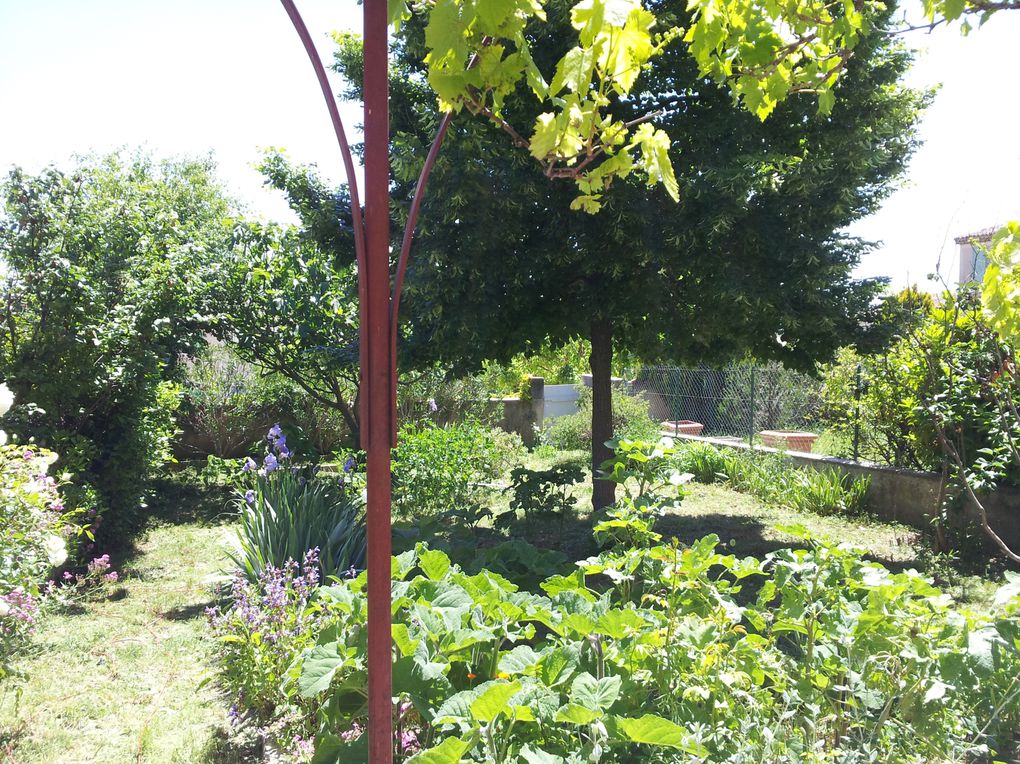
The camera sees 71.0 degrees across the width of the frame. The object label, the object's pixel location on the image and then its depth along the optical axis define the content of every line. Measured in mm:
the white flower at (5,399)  3107
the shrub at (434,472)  7473
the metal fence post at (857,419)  8036
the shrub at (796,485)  7651
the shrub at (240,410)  10242
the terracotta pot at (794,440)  10873
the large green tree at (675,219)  5316
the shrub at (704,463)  9773
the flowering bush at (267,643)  3148
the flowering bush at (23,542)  3287
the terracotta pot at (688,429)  13324
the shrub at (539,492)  5672
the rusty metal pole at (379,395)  1456
